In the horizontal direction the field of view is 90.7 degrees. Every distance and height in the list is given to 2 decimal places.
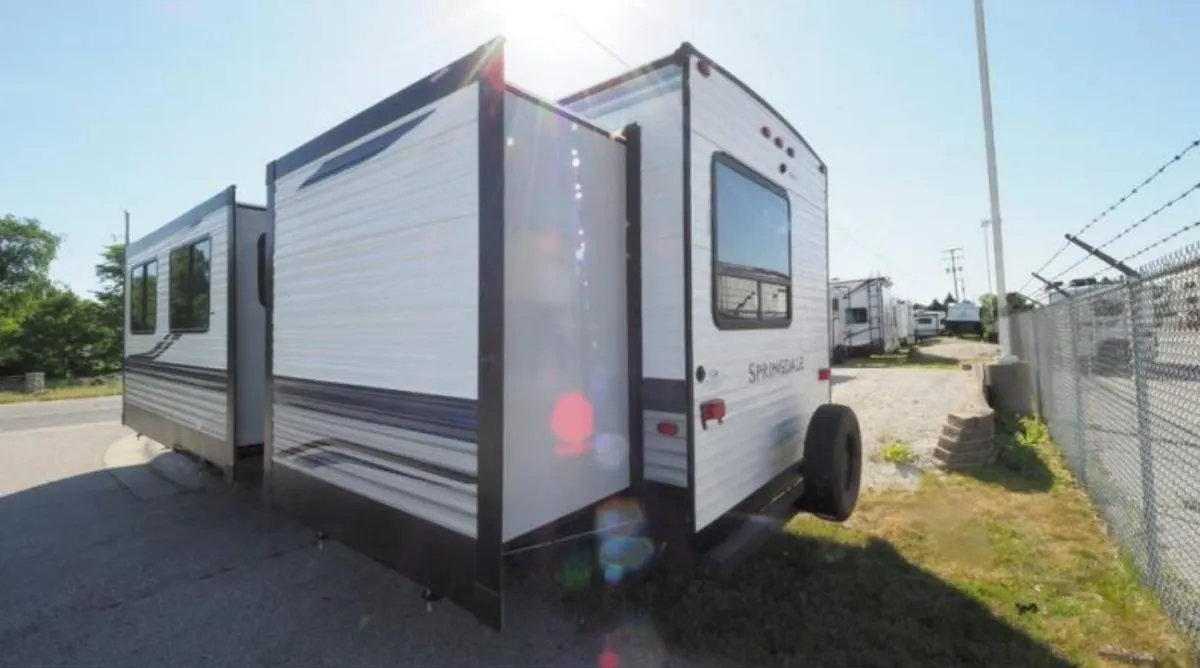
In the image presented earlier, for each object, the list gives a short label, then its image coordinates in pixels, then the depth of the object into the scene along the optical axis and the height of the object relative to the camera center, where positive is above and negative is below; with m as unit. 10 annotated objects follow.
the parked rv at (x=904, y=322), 28.58 +0.71
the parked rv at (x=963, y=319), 44.91 +1.25
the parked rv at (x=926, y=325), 40.56 +0.75
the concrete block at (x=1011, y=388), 8.93 -0.80
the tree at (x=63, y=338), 30.47 +0.31
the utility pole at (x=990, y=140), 10.81 +3.56
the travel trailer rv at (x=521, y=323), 2.57 +0.09
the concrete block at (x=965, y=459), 6.12 -1.29
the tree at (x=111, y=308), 32.34 +2.01
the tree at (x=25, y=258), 37.53 +5.63
